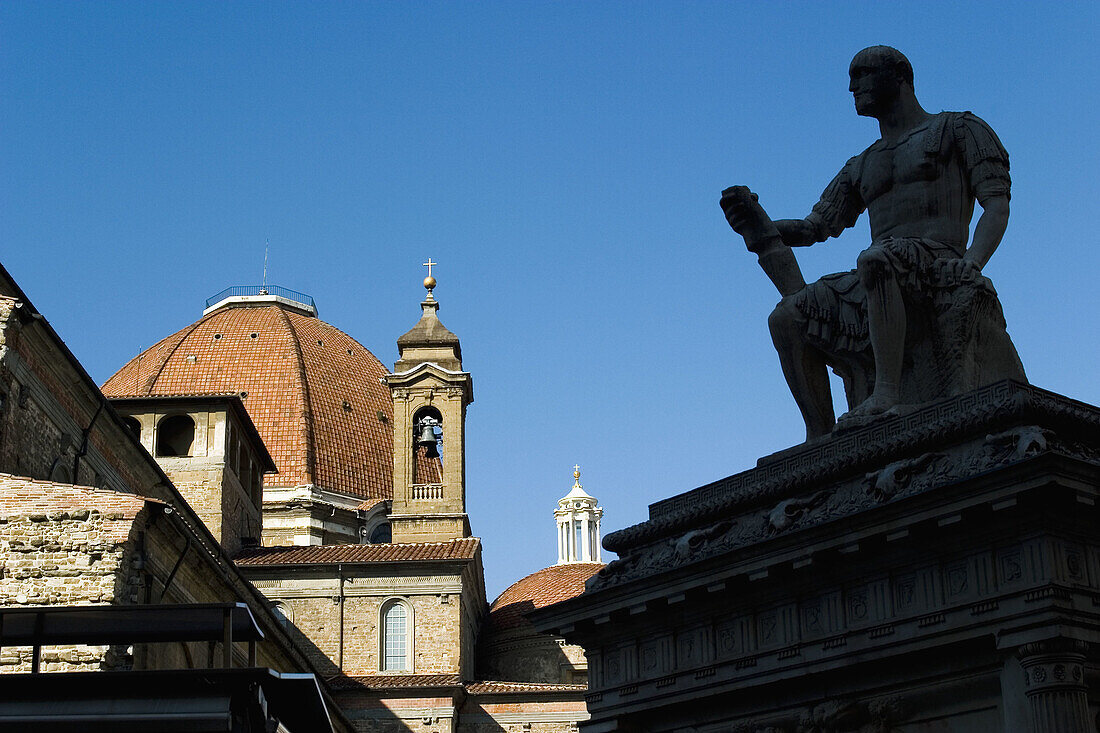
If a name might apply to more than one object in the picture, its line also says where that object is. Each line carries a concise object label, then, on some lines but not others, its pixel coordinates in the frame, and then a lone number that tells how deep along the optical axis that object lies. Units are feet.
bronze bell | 181.16
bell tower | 177.17
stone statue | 34.88
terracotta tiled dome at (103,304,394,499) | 224.12
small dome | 181.16
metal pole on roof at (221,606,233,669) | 42.78
